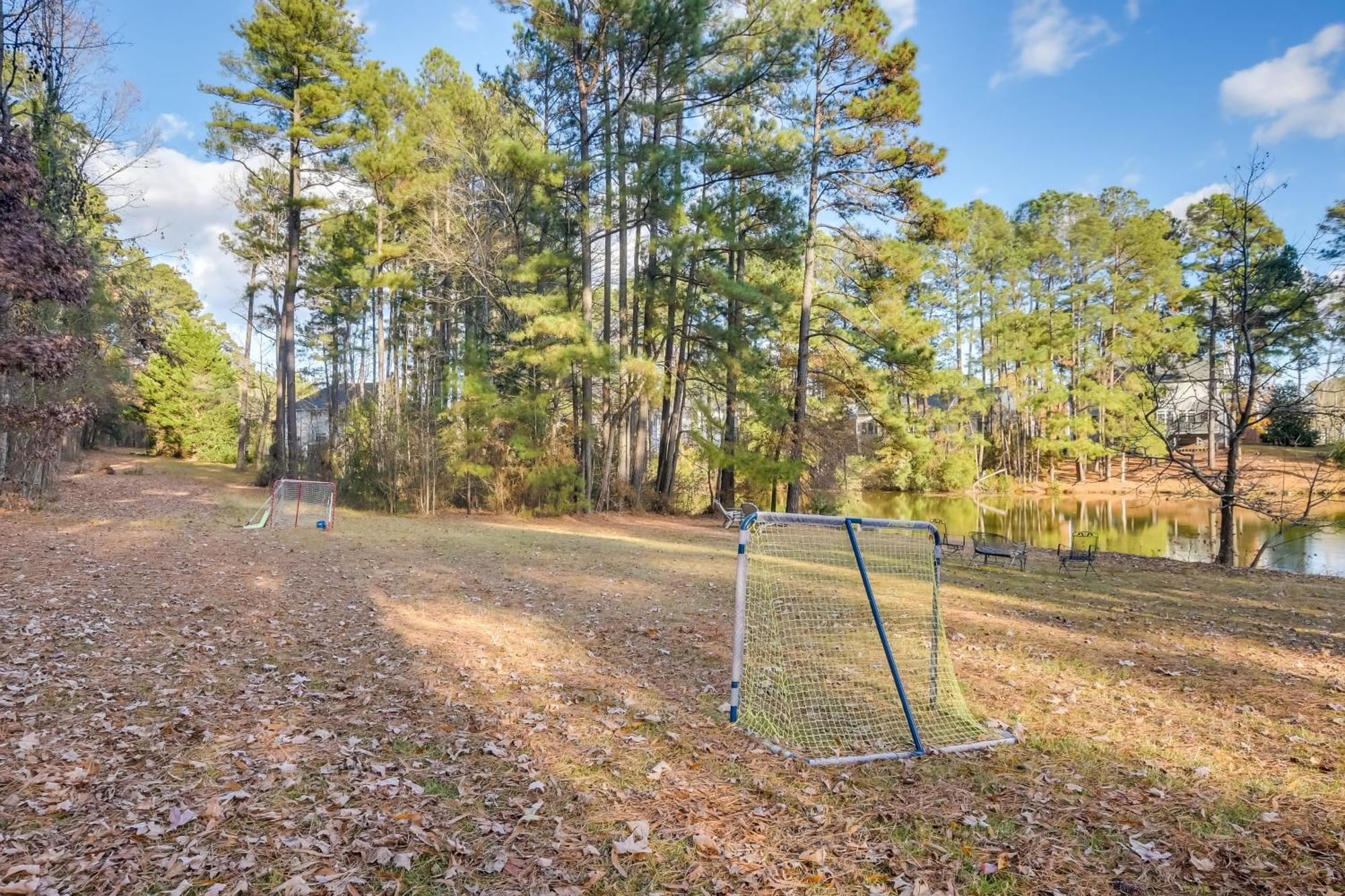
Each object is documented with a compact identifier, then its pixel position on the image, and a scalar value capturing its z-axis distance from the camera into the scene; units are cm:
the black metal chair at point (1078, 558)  1205
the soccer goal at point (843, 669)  459
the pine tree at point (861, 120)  1719
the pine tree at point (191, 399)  3506
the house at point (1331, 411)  1172
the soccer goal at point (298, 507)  1458
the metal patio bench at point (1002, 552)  1215
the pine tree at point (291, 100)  2053
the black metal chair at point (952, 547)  1375
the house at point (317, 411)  2475
